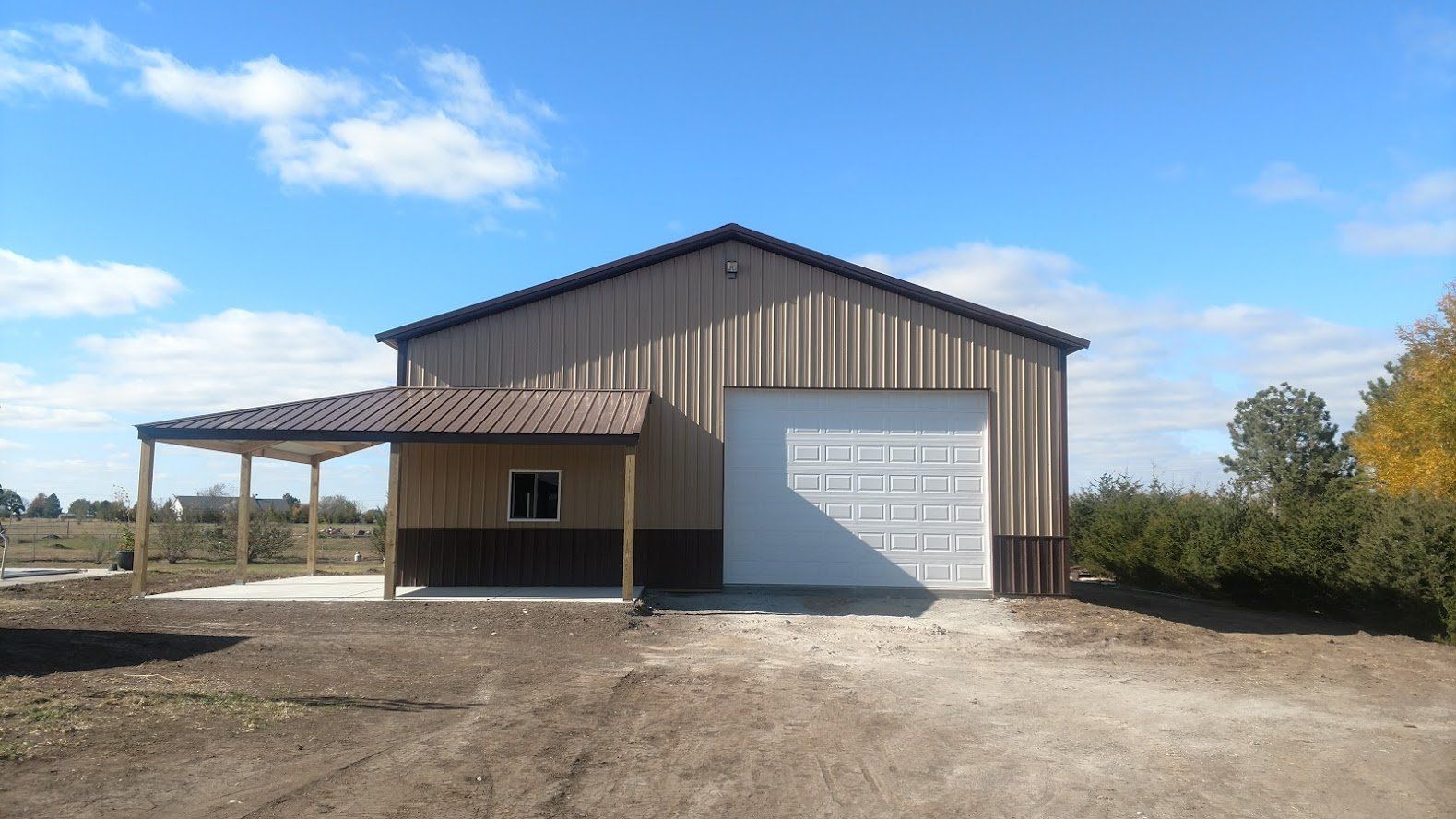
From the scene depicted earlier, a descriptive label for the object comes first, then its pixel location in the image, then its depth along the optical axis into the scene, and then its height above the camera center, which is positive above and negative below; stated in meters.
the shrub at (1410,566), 13.16 -0.80
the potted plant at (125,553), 23.19 -1.31
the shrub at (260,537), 27.11 -1.07
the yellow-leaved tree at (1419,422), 22.52 +2.34
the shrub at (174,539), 26.88 -1.09
